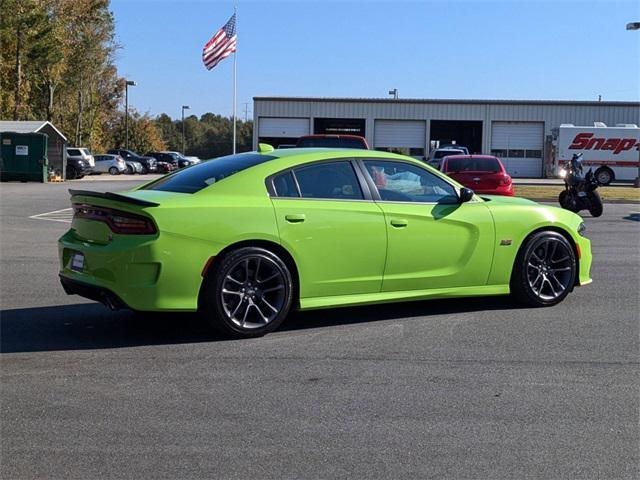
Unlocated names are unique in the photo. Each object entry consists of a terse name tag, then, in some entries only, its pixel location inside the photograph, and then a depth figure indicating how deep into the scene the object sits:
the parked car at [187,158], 63.92
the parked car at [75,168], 40.06
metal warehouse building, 54.41
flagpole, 40.58
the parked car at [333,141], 16.53
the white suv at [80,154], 40.91
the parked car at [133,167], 54.53
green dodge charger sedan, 5.80
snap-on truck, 41.34
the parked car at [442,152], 33.47
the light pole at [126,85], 66.64
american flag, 36.31
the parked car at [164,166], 60.12
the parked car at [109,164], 51.91
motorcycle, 18.67
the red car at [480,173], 18.08
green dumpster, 34.09
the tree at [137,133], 82.62
